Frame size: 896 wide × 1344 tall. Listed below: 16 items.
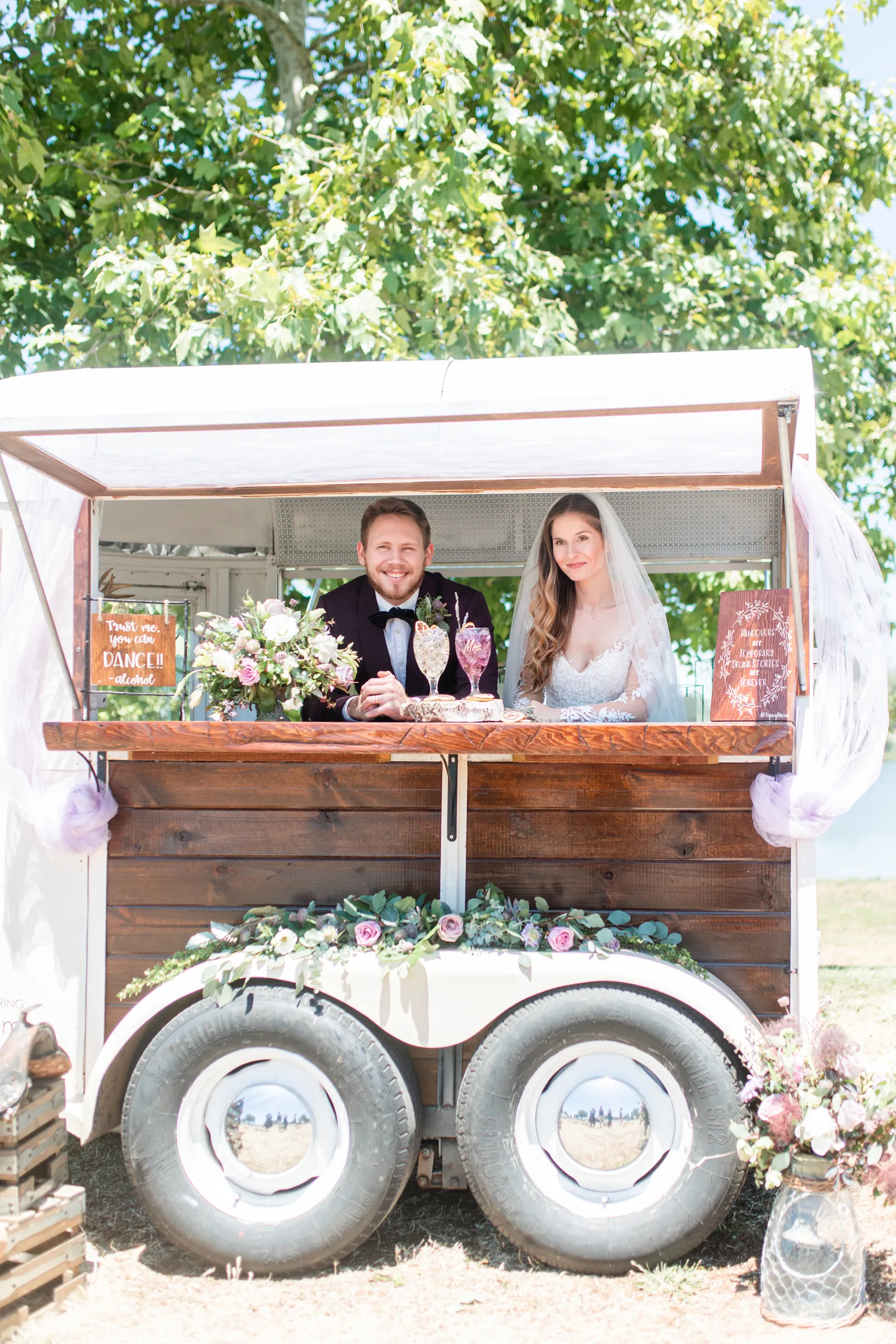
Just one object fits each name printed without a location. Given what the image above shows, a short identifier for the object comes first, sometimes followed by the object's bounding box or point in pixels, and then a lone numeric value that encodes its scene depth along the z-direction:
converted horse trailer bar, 2.84
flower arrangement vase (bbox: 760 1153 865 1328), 2.68
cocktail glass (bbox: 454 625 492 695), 3.17
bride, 3.45
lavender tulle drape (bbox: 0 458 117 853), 3.26
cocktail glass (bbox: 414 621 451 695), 3.12
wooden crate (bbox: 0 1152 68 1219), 2.69
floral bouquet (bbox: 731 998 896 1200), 2.70
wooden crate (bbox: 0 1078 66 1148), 2.72
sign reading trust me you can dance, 3.18
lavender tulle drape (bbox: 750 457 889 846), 2.99
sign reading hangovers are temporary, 2.98
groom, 3.64
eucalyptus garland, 2.99
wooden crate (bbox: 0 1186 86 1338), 2.62
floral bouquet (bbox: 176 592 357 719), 3.05
